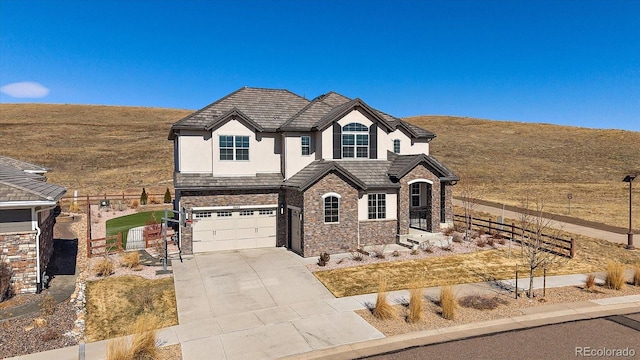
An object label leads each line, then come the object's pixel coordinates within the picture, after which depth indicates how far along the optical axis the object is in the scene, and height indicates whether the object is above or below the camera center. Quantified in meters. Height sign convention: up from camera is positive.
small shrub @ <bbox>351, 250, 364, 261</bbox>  18.53 -3.99
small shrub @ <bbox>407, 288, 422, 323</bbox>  11.58 -4.07
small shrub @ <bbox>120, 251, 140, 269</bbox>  17.12 -3.73
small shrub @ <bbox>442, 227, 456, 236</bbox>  23.49 -3.45
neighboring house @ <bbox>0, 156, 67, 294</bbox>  13.08 -1.85
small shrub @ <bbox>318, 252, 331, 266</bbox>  17.64 -3.85
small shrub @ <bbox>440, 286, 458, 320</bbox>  11.83 -4.04
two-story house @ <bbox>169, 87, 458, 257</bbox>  19.98 +0.00
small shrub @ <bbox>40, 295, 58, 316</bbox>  11.82 -4.04
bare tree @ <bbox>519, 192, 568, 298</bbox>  13.79 -3.75
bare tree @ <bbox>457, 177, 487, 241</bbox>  38.05 -1.74
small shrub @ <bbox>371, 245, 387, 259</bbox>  18.95 -3.92
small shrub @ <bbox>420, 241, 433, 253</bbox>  20.23 -3.84
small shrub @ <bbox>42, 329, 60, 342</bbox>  10.21 -4.27
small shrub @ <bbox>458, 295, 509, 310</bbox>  12.80 -4.38
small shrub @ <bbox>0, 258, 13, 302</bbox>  12.76 -3.36
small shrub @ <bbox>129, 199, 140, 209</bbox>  35.55 -2.44
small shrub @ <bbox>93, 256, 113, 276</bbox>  15.97 -3.80
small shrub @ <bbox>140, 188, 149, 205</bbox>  36.16 -1.92
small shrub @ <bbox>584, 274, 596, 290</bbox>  14.51 -4.12
